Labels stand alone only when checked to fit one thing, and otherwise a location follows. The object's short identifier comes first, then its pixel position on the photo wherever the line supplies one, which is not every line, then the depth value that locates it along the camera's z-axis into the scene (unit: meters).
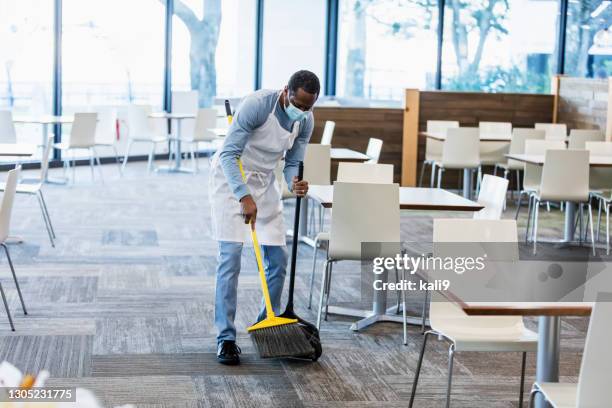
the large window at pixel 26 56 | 12.12
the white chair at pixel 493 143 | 10.33
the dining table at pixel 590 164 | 7.49
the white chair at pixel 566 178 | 7.29
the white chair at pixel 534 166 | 8.20
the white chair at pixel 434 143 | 10.52
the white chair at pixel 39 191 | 6.83
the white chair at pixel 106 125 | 11.53
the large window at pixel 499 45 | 14.12
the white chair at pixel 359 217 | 4.84
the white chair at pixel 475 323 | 3.29
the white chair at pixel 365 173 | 5.79
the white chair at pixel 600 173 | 8.46
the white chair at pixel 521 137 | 9.56
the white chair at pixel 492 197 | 5.00
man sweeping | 4.16
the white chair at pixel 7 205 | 4.71
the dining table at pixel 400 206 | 5.01
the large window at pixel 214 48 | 14.20
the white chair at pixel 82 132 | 10.48
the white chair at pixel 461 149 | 9.68
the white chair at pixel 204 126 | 12.27
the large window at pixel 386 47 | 14.43
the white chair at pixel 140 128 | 12.20
